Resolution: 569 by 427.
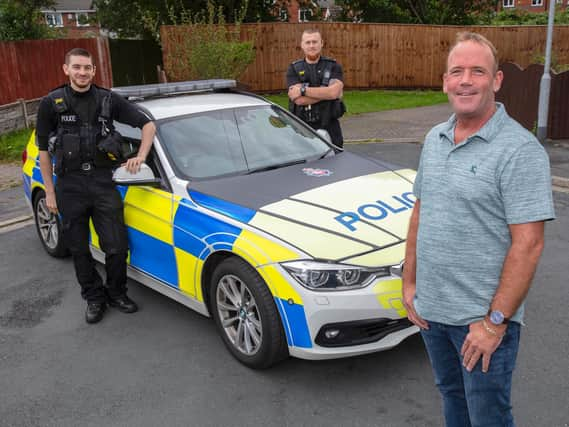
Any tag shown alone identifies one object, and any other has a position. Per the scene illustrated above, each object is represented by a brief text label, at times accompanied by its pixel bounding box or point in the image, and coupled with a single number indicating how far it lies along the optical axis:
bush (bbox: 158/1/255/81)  14.62
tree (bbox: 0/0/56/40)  16.59
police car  3.45
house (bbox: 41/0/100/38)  68.97
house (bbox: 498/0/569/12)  56.94
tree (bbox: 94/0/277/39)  22.20
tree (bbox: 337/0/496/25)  26.23
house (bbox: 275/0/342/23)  25.70
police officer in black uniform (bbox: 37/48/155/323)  4.41
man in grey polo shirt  1.96
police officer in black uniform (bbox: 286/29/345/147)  6.25
